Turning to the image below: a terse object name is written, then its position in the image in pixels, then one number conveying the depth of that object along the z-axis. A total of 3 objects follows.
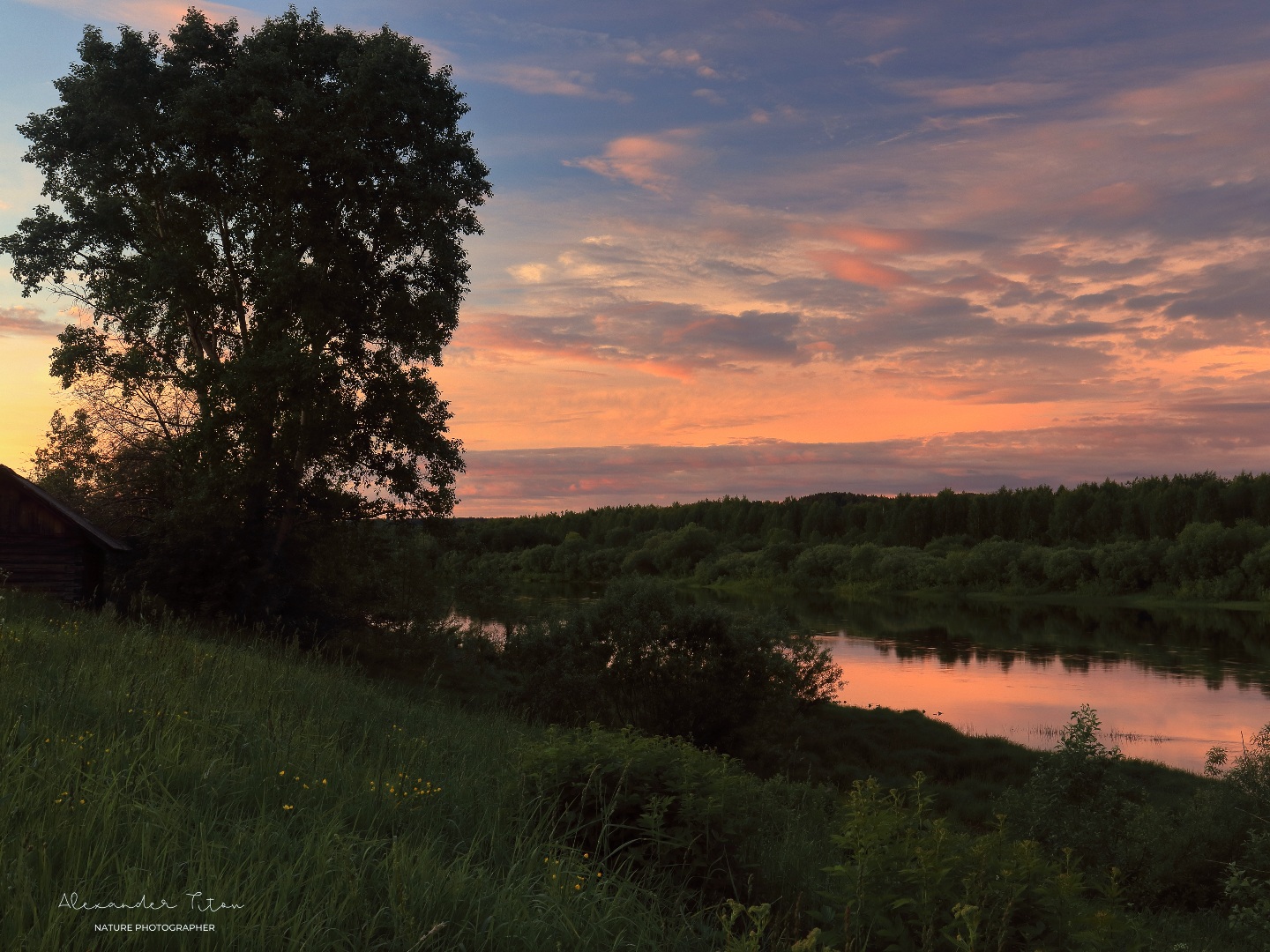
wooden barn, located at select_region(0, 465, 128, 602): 25.23
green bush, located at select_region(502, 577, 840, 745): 24.73
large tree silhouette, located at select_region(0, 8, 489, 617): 24.75
